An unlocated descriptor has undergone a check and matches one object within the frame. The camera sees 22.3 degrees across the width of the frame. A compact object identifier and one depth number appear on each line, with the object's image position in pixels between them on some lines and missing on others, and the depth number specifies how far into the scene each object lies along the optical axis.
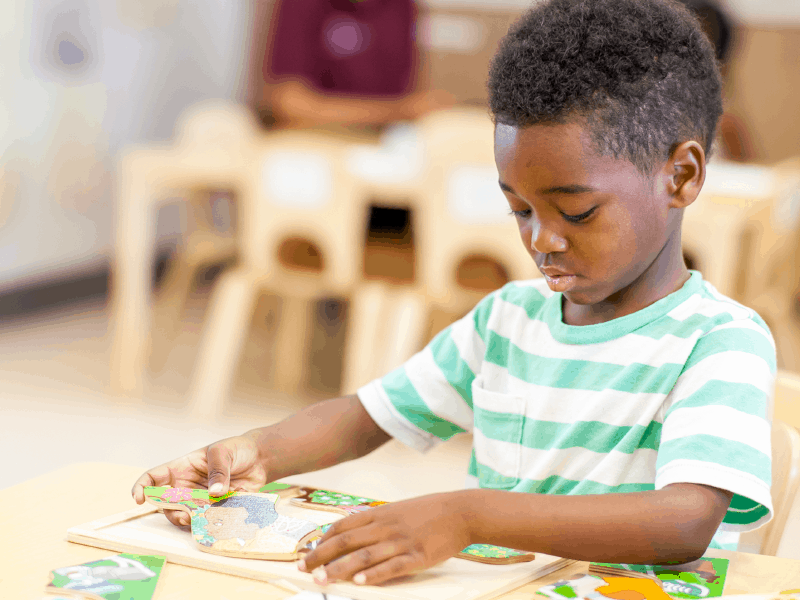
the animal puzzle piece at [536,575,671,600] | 1.24
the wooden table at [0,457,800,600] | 1.24
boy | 1.29
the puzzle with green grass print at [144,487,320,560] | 1.28
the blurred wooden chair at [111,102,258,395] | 3.46
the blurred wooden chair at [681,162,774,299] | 2.83
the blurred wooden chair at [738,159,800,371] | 3.04
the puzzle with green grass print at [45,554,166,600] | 1.22
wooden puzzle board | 1.24
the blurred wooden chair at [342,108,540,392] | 3.02
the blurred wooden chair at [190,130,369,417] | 3.23
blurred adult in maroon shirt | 5.60
